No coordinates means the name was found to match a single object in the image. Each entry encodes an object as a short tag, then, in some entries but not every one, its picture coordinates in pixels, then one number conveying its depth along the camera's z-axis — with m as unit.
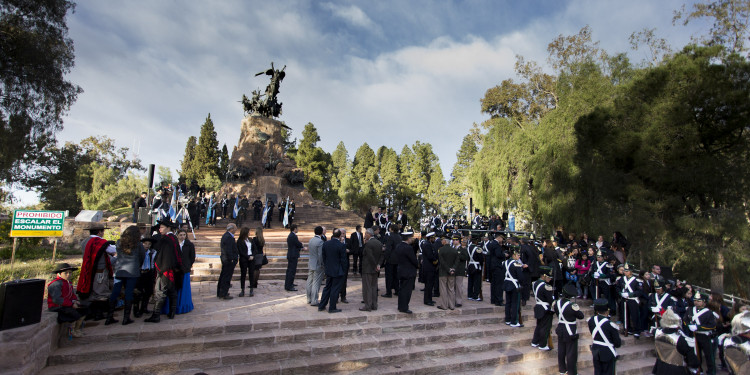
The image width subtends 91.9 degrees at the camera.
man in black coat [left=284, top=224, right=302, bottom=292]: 8.47
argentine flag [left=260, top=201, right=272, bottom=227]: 20.00
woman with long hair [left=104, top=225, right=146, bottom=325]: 5.62
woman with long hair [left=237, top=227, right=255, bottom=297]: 7.86
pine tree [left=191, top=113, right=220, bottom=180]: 50.59
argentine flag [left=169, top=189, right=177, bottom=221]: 12.67
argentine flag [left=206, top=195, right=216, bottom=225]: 18.66
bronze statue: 32.81
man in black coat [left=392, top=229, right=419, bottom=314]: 7.26
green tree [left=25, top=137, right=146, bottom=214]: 35.62
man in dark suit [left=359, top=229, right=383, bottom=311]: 7.21
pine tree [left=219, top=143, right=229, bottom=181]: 52.62
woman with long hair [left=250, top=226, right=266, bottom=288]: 8.12
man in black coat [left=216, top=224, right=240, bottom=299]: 7.42
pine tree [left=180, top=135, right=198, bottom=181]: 54.26
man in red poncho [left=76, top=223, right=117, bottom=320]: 5.63
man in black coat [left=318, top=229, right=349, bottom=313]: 6.93
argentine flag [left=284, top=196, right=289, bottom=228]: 19.57
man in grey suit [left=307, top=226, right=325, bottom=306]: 7.41
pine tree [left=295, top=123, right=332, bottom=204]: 45.84
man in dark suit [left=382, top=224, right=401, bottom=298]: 8.31
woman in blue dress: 6.30
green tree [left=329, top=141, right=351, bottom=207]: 47.50
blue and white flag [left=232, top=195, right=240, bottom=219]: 19.73
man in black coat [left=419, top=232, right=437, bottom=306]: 8.11
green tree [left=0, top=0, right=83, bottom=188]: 15.67
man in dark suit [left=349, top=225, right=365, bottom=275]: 9.67
